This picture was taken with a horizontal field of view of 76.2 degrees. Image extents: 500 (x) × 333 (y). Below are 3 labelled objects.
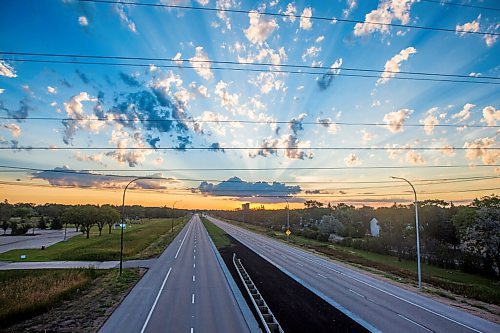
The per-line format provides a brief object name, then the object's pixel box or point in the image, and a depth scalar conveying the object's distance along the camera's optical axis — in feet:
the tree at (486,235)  138.82
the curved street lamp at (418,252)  95.70
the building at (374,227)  354.74
